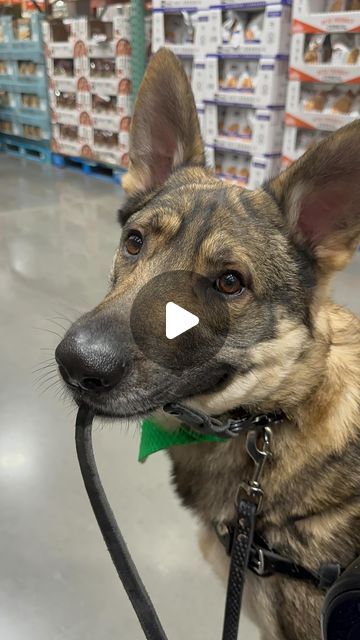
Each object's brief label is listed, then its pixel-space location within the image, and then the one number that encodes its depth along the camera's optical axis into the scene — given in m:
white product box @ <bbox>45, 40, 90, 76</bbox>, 5.22
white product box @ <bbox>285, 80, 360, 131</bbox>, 3.48
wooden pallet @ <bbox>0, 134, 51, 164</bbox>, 6.38
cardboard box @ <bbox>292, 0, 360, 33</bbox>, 3.16
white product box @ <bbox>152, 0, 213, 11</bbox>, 3.89
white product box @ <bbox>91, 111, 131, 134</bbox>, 5.07
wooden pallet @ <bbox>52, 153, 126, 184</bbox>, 5.44
